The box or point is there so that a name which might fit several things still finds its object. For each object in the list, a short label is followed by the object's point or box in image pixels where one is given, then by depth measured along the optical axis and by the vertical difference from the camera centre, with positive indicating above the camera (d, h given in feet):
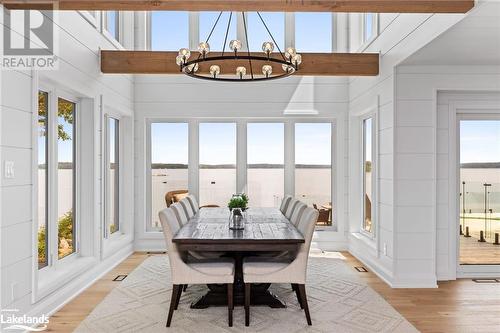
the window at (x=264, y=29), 21.48 +7.22
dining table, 11.08 -2.01
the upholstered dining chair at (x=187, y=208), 15.24 -1.60
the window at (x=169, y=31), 21.24 +6.98
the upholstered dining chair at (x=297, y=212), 13.05 -1.53
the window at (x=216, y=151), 21.39 +0.77
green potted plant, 14.10 -1.27
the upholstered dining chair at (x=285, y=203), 16.63 -1.53
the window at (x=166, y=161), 21.25 +0.25
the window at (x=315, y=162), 21.38 +0.22
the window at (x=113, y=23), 17.01 +6.18
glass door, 15.55 -0.84
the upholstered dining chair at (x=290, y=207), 14.94 -1.55
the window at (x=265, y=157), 21.42 +0.47
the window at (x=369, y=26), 16.70 +6.01
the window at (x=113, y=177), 17.46 -0.52
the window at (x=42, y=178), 12.19 -0.37
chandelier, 11.59 +3.34
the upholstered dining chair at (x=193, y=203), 16.97 -1.58
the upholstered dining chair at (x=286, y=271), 11.09 -2.82
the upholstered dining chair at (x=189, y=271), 11.08 -2.84
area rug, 10.71 -4.18
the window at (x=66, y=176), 13.73 -0.37
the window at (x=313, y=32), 21.42 +6.98
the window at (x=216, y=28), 21.43 +7.21
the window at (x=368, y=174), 18.21 -0.37
